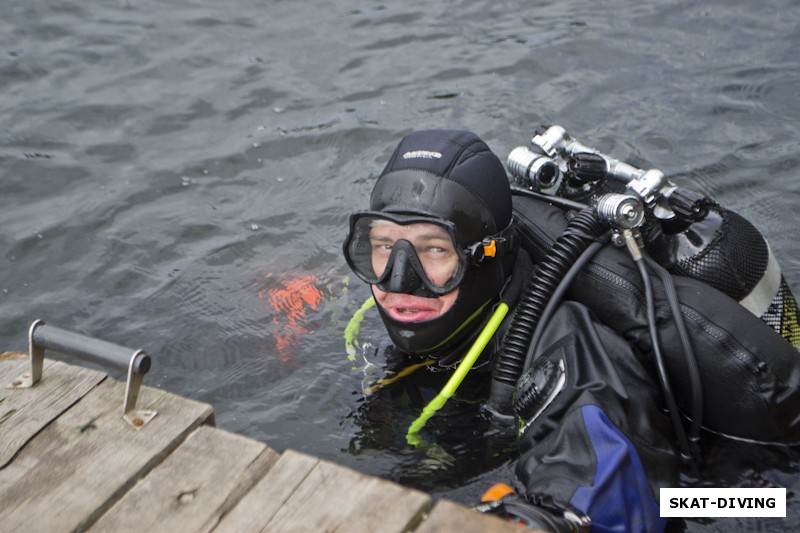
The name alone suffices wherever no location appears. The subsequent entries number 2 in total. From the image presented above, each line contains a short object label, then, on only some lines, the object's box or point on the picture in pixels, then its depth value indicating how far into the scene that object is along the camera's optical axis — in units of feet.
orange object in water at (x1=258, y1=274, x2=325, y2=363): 15.08
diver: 8.59
